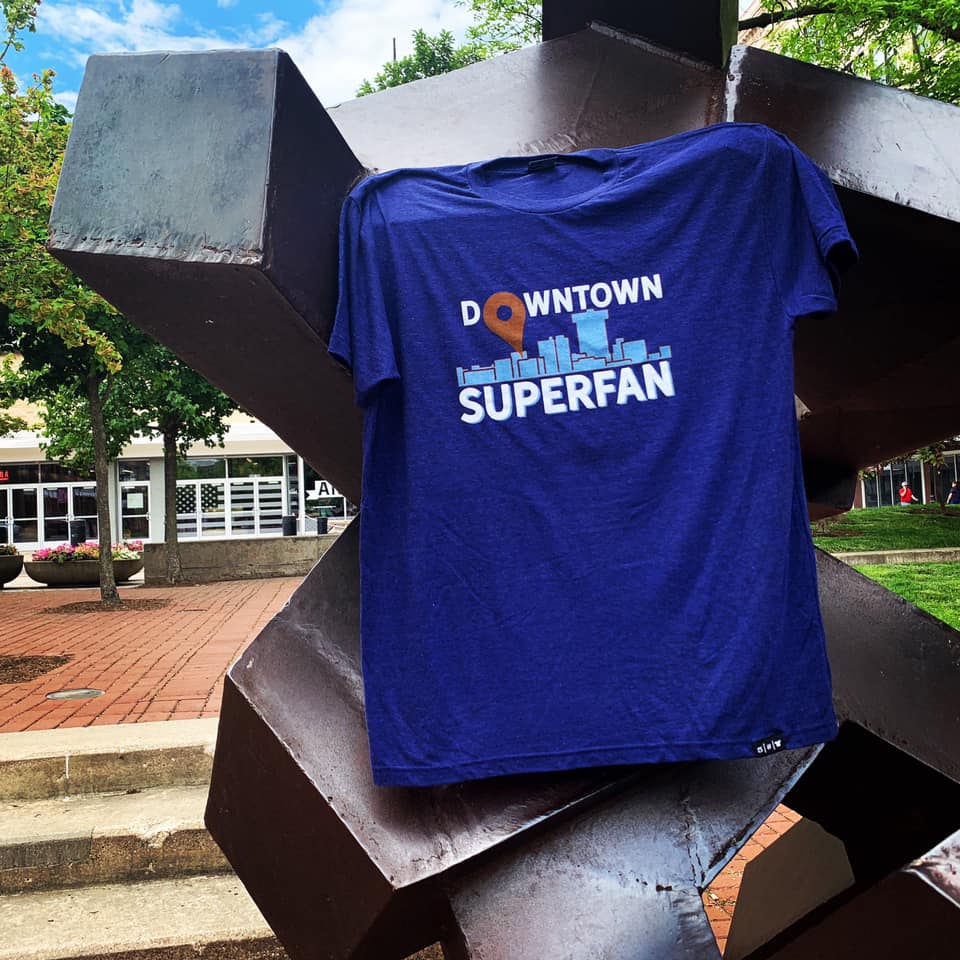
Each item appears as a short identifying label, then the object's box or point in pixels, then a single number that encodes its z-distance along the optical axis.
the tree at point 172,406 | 13.82
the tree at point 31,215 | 7.09
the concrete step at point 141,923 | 3.25
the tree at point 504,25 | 12.95
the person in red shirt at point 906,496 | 33.81
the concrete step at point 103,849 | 3.75
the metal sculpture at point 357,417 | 1.59
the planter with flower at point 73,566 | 16.22
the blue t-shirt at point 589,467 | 1.60
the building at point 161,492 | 25.77
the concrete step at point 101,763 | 4.26
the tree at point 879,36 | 8.25
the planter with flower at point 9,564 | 16.50
